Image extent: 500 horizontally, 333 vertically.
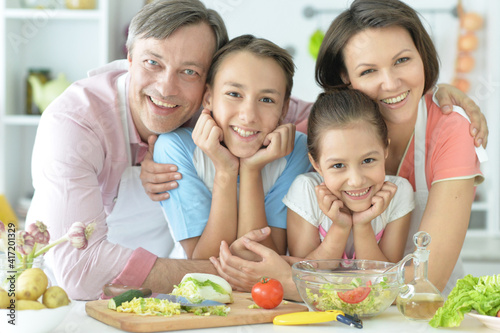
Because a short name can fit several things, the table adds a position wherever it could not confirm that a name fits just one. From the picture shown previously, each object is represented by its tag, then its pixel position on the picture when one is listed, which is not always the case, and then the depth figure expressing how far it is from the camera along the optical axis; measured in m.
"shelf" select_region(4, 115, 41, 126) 3.22
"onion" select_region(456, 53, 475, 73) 3.24
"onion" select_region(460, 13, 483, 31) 3.23
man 1.43
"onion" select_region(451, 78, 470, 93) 3.29
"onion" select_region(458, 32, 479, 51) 3.22
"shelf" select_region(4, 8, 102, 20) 3.19
